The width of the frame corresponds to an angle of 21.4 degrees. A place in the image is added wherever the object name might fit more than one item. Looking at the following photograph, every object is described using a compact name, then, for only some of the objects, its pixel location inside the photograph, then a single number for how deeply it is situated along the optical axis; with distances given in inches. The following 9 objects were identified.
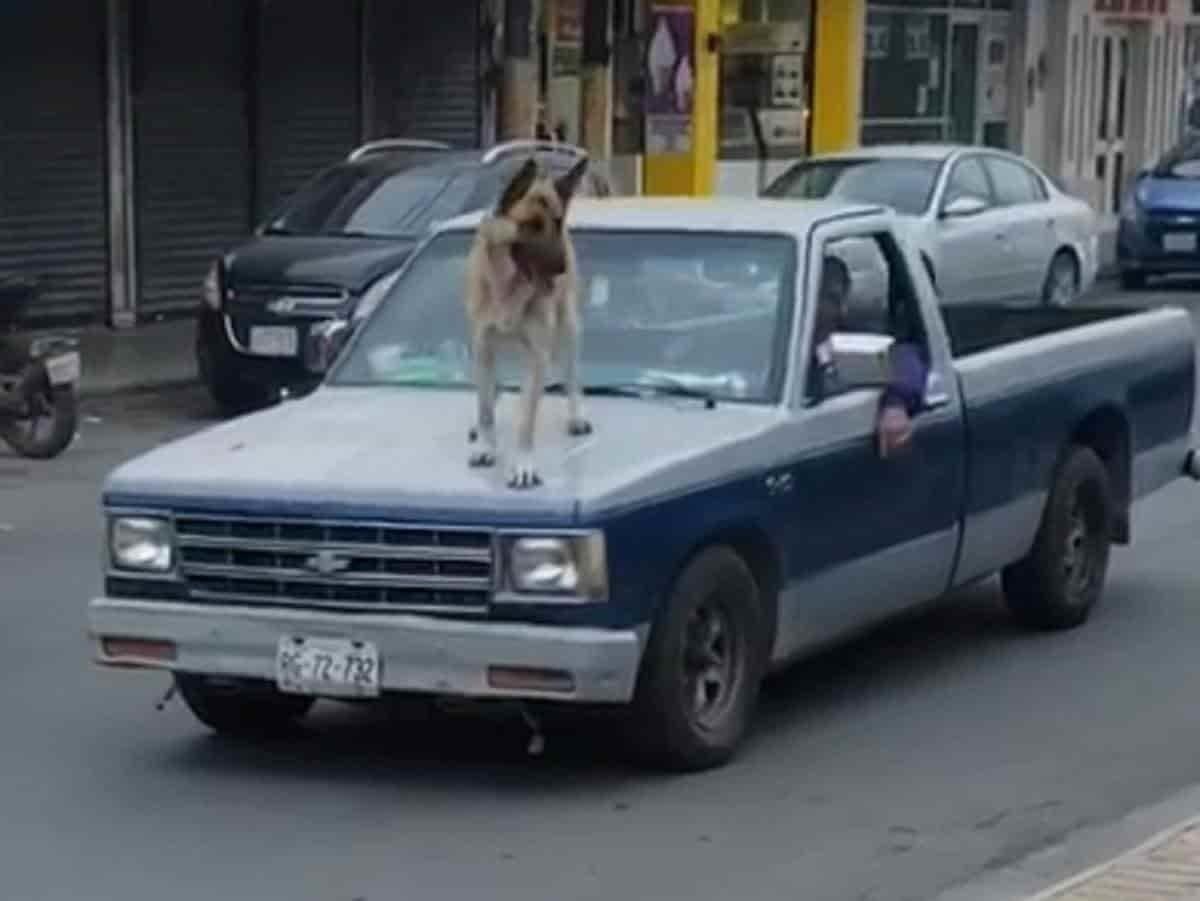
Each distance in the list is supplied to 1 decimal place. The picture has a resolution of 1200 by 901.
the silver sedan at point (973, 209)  939.2
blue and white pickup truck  342.0
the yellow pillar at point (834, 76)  1362.0
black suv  768.3
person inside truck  390.9
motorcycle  669.3
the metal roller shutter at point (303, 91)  1015.6
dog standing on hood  362.6
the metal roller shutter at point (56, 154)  912.9
